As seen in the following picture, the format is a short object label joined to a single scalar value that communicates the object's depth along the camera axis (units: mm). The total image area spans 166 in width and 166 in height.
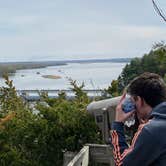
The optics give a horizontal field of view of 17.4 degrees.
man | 2561
